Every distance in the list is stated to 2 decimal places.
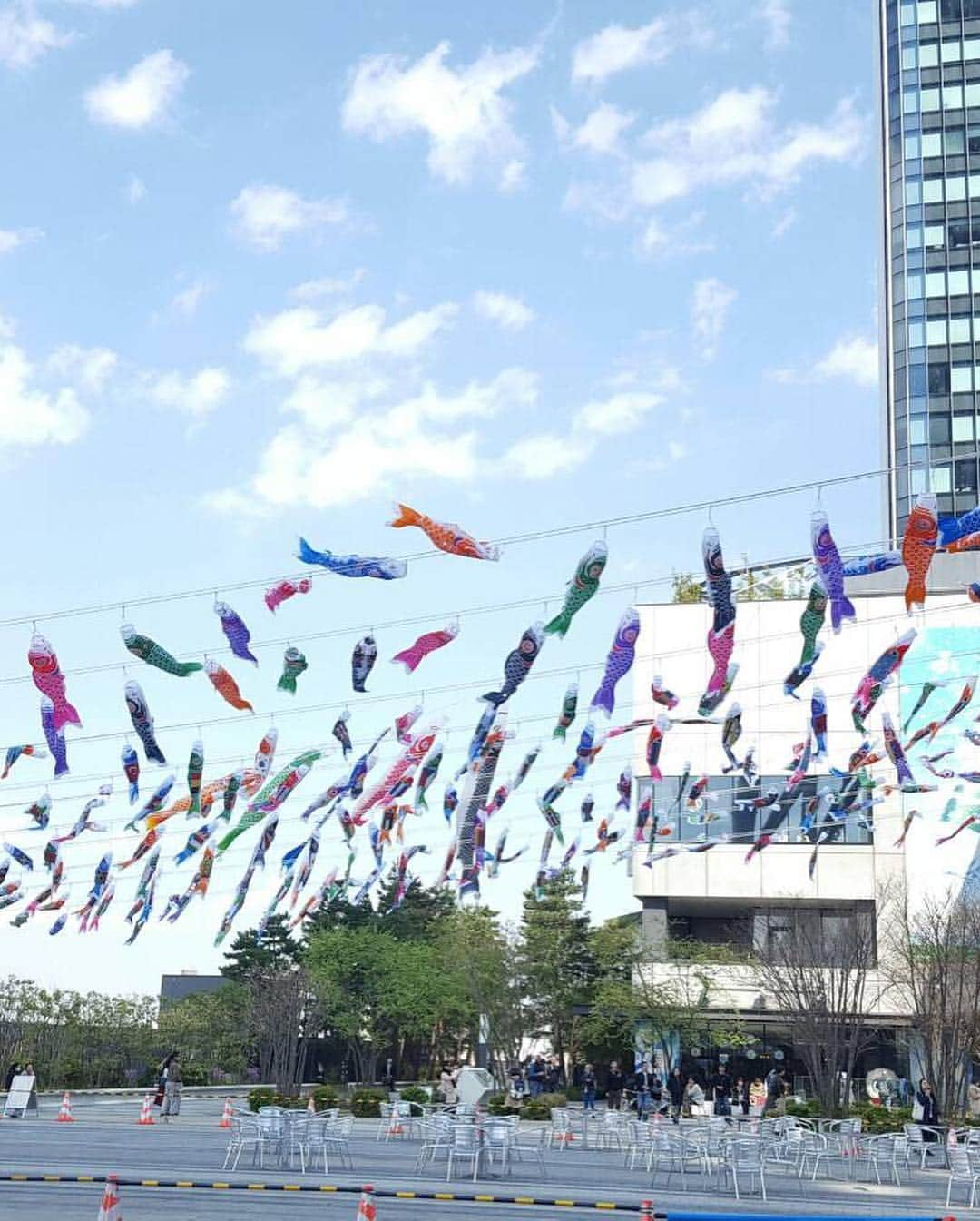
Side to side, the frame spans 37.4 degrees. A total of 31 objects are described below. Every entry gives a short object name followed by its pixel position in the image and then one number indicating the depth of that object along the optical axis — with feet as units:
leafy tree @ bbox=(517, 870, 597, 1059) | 175.94
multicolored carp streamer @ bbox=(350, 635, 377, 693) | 76.48
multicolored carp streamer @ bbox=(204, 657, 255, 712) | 77.41
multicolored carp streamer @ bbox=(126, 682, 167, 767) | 80.02
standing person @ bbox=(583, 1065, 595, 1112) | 141.79
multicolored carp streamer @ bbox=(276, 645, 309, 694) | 77.61
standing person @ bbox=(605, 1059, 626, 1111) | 169.97
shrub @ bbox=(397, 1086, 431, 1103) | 149.84
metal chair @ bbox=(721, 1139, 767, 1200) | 69.47
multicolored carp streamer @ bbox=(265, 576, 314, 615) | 70.38
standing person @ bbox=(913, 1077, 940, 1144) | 106.11
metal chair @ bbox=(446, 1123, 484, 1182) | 75.51
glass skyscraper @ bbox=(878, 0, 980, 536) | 283.59
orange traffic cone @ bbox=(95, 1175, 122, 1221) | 40.32
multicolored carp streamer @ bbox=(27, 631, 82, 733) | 77.00
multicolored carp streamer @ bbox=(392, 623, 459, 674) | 73.92
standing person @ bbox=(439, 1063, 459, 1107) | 128.57
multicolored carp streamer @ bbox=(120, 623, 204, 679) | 74.69
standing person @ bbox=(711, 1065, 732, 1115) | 144.12
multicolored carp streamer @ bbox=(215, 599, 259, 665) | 73.87
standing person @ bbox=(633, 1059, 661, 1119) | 145.07
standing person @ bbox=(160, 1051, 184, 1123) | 127.95
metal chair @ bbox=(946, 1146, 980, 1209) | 70.54
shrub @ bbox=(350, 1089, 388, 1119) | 138.72
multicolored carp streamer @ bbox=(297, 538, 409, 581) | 66.13
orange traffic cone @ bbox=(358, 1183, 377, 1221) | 37.42
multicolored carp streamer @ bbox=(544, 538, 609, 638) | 64.49
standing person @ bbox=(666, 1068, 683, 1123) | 150.41
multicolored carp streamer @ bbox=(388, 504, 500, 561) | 64.06
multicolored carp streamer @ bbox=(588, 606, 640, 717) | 74.84
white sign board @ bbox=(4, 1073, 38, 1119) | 129.90
